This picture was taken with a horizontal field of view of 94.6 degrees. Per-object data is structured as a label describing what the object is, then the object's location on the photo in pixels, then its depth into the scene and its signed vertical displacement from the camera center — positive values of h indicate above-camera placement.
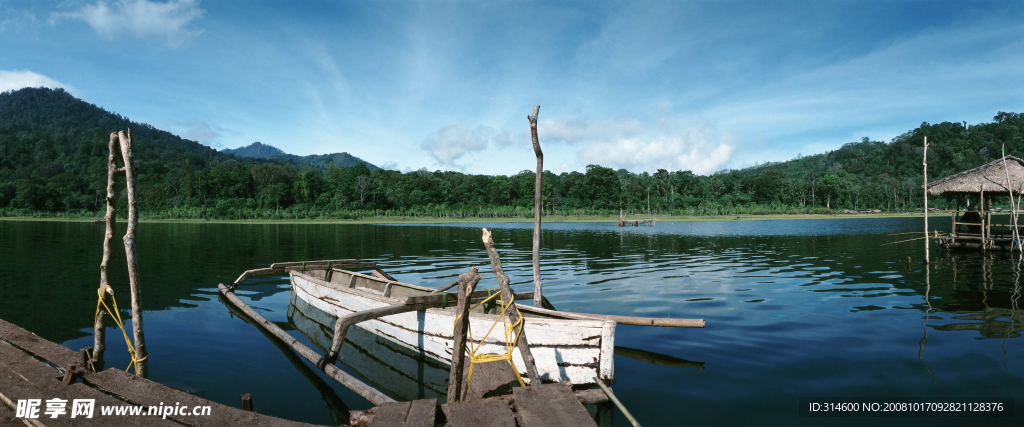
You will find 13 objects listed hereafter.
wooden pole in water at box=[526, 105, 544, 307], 9.49 -0.03
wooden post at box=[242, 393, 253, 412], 4.55 -1.82
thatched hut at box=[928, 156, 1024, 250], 22.16 +1.00
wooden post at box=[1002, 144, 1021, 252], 20.66 -1.43
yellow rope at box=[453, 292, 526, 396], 6.06 -1.72
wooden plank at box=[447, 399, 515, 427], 4.39 -1.93
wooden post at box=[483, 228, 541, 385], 5.99 -1.25
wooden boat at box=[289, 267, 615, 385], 6.09 -1.80
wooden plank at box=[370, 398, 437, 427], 4.30 -1.89
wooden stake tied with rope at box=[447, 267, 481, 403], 5.54 -1.55
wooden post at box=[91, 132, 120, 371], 6.60 -0.51
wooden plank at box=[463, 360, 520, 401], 6.03 -2.20
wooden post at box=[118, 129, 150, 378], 6.27 -0.64
